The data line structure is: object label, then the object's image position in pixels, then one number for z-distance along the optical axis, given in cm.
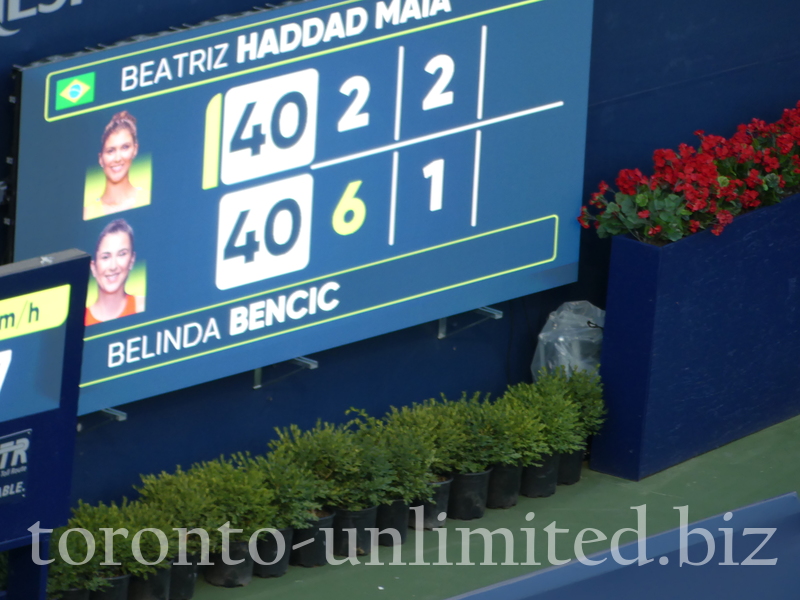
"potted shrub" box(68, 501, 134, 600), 1233
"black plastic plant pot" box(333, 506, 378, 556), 1390
